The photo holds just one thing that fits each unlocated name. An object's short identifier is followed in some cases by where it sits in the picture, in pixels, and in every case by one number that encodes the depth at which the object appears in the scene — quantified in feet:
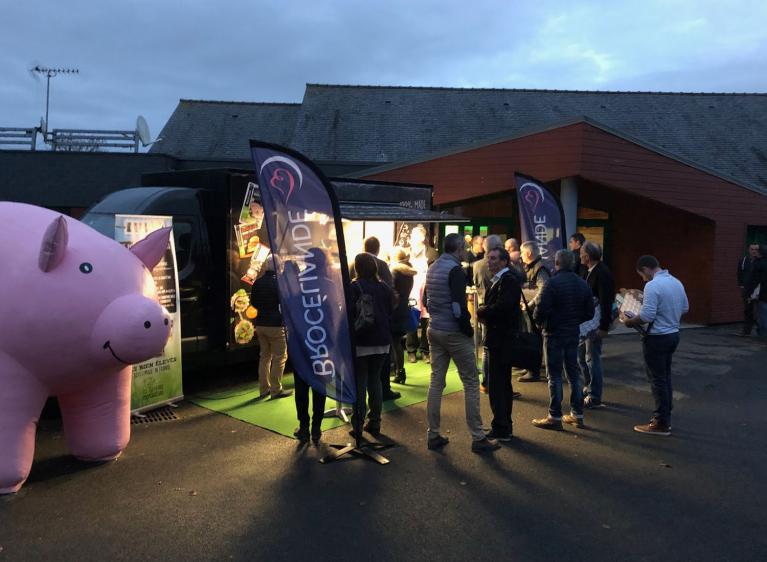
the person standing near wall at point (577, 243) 26.48
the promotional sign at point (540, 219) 28.07
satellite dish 59.67
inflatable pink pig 13.46
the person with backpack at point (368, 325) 17.01
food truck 23.03
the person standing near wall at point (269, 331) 21.77
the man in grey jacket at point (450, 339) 16.78
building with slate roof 38.86
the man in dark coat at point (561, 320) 18.63
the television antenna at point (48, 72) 128.88
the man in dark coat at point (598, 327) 21.01
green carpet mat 20.10
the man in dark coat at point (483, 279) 23.76
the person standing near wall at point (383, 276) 21.01
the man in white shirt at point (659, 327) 17.93
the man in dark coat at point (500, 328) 17.22
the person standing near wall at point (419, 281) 30.32
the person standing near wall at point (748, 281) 36.96
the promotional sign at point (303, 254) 16.40
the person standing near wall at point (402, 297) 22.98
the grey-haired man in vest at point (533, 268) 22.79
